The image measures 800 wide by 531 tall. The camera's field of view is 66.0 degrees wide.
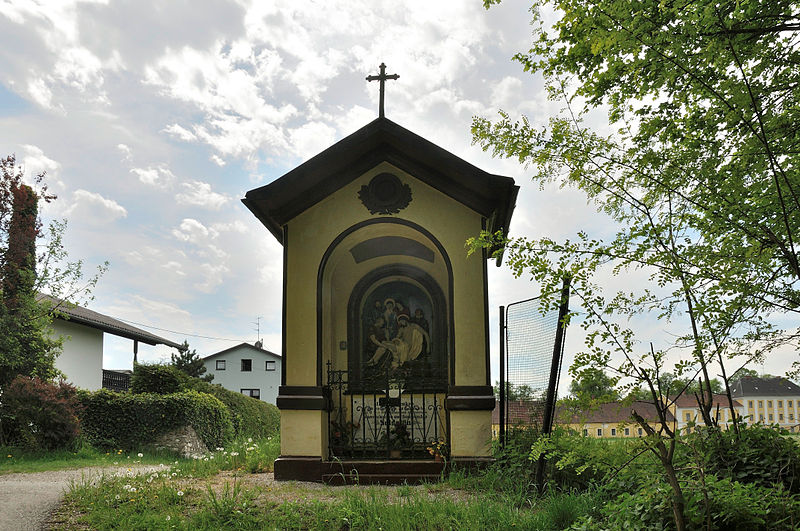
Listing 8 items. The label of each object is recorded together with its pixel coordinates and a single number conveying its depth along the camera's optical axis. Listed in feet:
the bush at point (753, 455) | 12.98
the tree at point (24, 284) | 41.37
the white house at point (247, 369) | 129.08
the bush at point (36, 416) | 39.19
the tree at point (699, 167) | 11.57
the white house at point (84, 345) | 63.26
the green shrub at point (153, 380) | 47.73
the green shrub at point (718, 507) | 10.28
